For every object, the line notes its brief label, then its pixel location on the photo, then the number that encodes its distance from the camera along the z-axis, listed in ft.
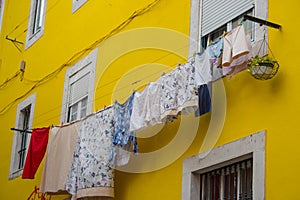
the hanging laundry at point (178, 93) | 28.63
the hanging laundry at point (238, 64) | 26.43
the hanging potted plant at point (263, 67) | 25.38
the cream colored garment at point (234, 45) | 25.88
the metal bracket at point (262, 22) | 26.04
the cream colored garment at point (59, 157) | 37.40
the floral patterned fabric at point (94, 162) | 33.79
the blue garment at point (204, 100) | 29.01
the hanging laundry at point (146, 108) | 30.60
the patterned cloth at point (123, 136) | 32.53
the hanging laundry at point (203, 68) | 28.02
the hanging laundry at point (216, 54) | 27.40
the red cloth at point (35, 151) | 41.27
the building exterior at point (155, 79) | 25.55
